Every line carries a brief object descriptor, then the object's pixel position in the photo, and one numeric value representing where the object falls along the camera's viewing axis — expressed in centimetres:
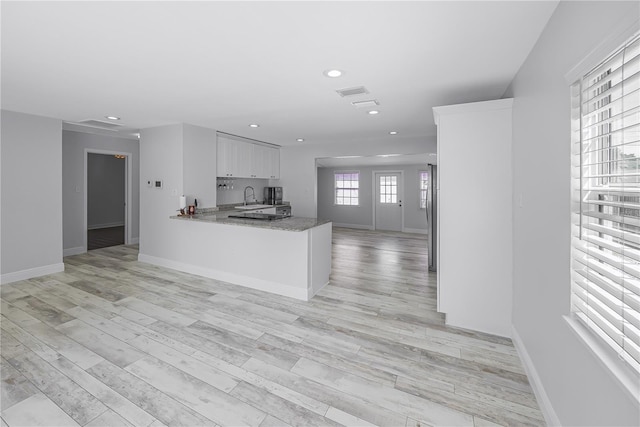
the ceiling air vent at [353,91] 299
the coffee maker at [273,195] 696
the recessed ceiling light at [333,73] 255
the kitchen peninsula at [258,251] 358
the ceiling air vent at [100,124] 455
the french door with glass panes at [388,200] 923
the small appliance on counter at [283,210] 680
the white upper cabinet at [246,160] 545
